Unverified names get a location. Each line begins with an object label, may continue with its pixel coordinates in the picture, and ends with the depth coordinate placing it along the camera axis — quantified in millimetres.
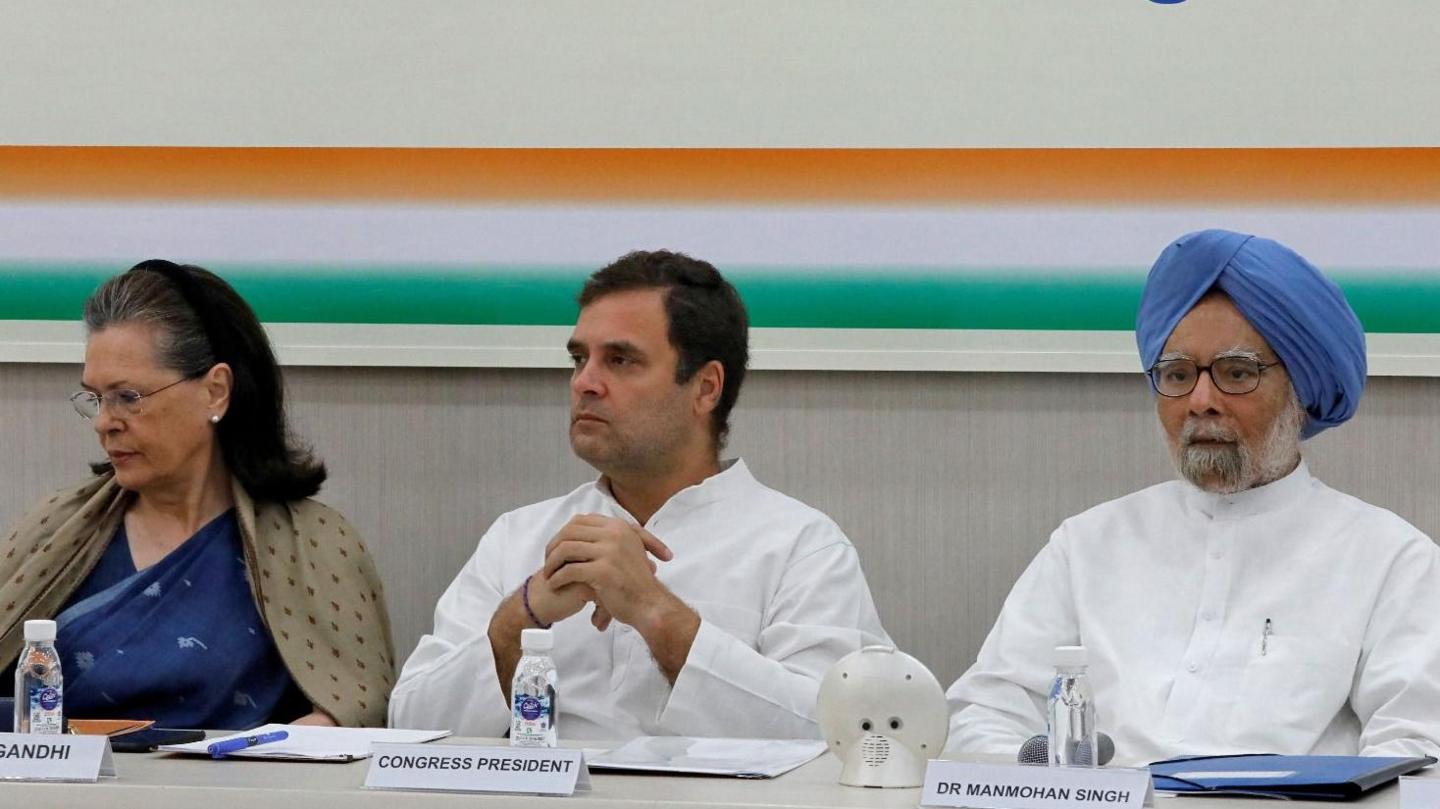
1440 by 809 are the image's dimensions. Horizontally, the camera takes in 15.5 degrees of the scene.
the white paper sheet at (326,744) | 5590
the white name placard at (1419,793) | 5200
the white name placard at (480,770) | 5339
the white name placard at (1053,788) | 5244
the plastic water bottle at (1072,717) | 5467
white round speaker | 5395
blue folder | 5319
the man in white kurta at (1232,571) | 5974
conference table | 5302
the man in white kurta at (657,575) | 6035
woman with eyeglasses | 6287
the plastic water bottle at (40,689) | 5639
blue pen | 5587
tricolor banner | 6552
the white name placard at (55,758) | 5404
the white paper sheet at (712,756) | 5483
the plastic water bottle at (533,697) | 5538
